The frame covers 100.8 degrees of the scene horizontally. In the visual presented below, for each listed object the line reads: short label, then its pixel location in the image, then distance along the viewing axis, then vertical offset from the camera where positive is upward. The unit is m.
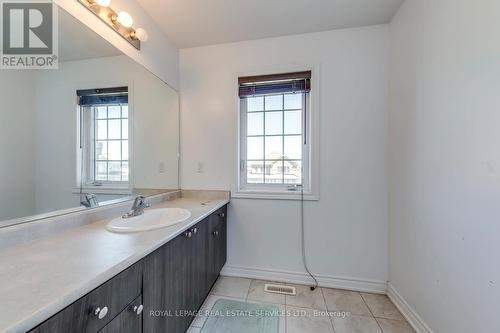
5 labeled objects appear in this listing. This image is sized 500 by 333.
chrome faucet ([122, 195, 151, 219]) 1.38 -0.29
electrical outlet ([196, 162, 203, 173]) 2.13 -0.02
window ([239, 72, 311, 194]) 2.01 +0.33
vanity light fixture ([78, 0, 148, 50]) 1.22 +0.95
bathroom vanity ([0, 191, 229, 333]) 0.54 -0.35
